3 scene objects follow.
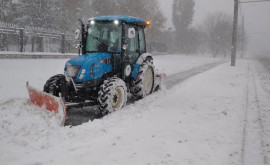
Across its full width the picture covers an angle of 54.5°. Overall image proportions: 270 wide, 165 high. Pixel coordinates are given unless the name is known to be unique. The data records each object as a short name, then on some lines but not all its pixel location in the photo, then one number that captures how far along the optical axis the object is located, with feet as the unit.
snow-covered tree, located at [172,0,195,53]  192.44
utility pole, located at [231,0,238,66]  75.97
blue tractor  19.80
